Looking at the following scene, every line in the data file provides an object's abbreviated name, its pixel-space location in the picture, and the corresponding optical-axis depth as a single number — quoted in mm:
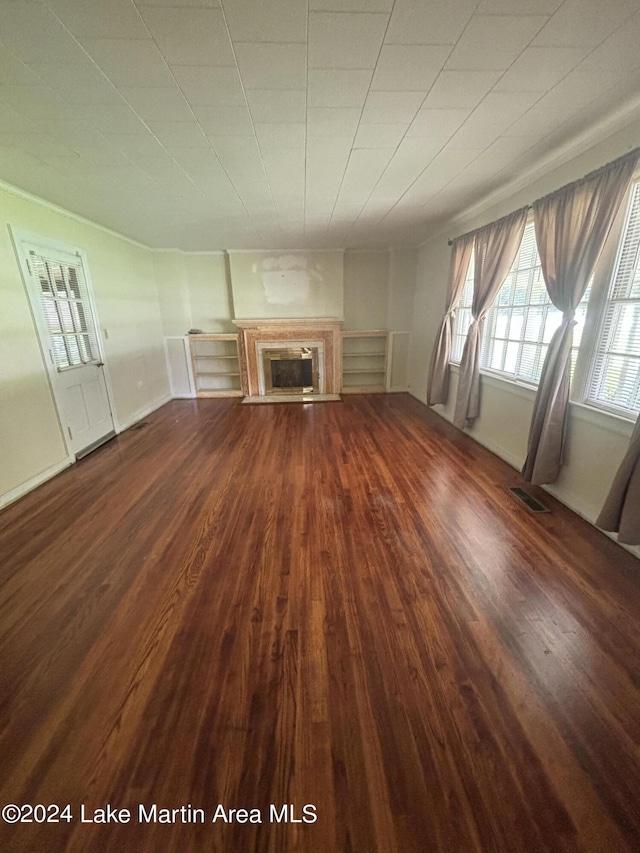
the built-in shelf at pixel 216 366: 5949
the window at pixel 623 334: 1973
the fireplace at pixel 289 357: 5629
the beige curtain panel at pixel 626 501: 1771
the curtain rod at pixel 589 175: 1844
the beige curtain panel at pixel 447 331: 3857
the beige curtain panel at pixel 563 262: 2018
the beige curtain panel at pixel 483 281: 2969
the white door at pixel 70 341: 3029
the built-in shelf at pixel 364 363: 6129
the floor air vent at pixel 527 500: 2437
